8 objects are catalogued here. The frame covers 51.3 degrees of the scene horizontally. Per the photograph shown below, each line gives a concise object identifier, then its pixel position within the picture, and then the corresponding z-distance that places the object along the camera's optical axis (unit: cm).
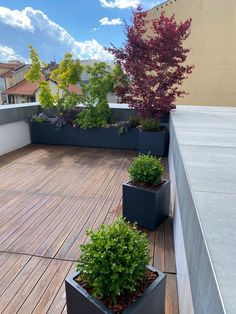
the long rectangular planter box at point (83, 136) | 580
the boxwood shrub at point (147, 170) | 255
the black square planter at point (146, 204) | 250
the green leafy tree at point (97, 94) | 562
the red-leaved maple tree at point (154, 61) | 473
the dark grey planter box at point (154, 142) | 506
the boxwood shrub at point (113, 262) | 115
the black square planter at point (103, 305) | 115
